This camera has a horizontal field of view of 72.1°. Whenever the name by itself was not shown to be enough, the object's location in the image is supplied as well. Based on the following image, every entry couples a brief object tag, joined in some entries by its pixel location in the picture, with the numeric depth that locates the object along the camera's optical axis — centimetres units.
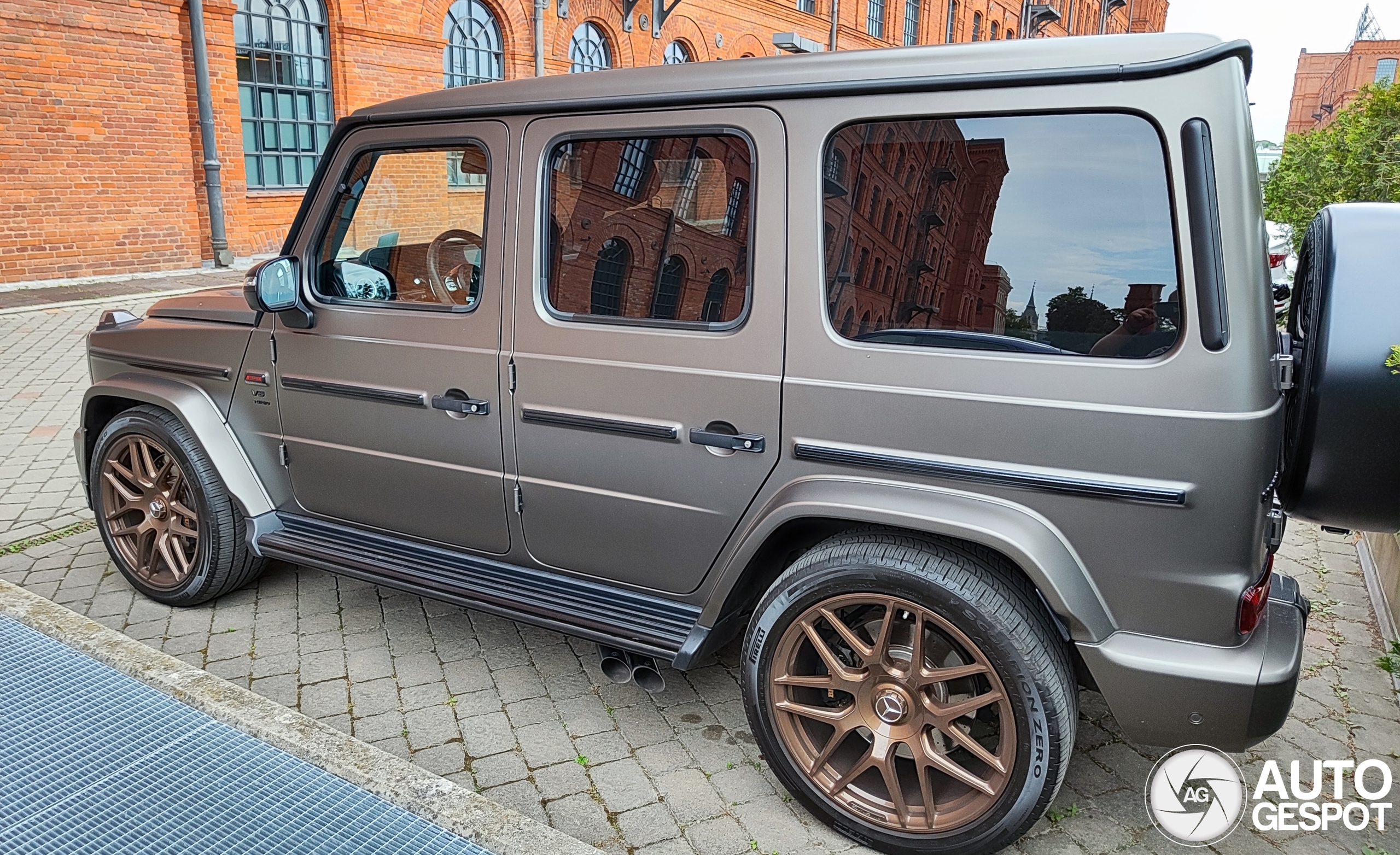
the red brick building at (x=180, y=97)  1148
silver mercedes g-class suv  223
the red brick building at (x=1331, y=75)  5447
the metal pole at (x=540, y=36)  1806
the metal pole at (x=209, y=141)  1269
